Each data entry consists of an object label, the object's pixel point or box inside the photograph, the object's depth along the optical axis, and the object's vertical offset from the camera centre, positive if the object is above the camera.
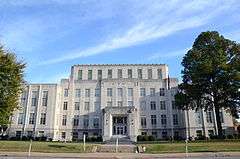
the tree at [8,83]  21.31 +4.16
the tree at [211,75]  26.39 +6.27
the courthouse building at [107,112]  39.16 +1.99
